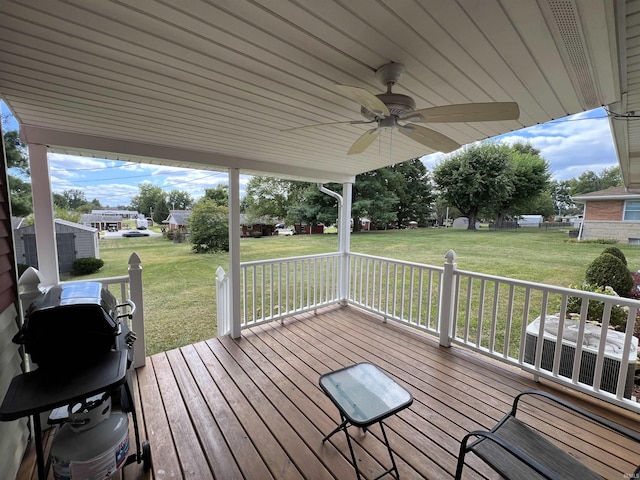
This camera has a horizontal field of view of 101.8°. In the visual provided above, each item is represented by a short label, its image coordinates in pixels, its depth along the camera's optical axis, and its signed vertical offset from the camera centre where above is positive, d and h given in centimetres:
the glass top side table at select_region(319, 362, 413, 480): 150 -118
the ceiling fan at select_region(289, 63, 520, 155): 133 +57
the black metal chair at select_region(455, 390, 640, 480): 121 -122
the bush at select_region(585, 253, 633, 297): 431 -99
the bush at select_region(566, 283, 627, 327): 344 -132
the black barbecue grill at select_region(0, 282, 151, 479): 120 -80
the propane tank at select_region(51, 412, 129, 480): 129 -125
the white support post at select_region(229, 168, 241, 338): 325 -47
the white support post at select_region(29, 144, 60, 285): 219 -5
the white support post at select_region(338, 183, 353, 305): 453 -52
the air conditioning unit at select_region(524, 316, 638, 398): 230 -130
